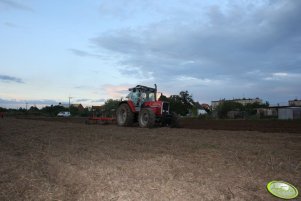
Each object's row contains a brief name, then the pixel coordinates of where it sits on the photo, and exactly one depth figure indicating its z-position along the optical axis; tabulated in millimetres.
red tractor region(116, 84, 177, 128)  19219
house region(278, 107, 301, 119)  43738
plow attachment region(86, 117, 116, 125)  23820
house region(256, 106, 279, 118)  70100
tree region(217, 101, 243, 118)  53988
